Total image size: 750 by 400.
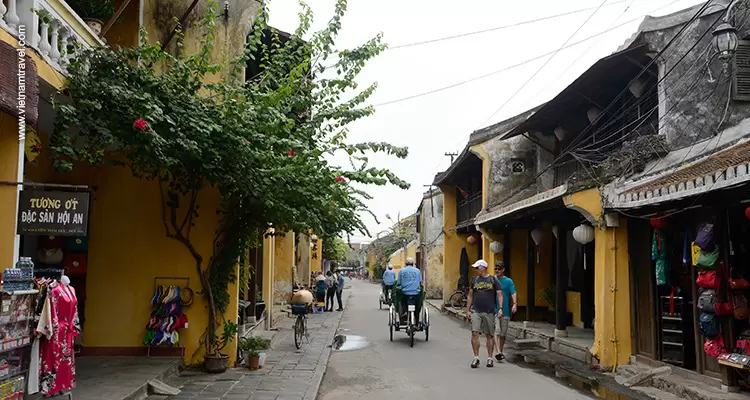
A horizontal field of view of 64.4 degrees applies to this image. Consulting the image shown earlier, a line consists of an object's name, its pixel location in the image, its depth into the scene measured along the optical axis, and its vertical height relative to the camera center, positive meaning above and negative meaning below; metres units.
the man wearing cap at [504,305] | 11.17 -0.89
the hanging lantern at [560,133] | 16.06 +3.42
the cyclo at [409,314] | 13.27 -1.27
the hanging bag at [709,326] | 7.96 -0.89
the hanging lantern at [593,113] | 13.64 +3.36
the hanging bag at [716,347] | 7.89 -1.18
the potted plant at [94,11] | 8.40 +3.54
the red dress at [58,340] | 5.93 -0.84
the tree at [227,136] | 7.00 +1.56
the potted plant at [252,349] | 9.59 -1.52
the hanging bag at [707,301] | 7.95 -0.56
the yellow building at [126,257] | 9.22 +0.02
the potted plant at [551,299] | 16.72 -1.13
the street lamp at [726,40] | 8.33 +3.06
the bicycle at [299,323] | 12.27 -1.36
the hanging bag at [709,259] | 7.91 +0.00
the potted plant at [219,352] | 9.16 -1.47
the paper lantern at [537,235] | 16.01 +0.63
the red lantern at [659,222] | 8.94 +0.55
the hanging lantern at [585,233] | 11.38 +0.49
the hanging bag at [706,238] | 7.93 +0.28
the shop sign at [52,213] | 5.55 +0.42
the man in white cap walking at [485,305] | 10.62 -0.83
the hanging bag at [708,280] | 7.91 -0.28
